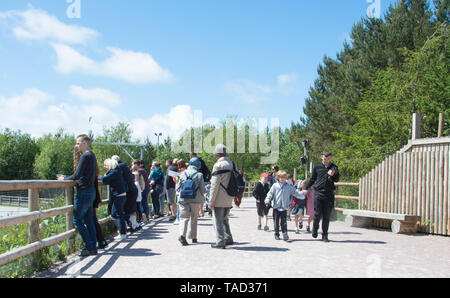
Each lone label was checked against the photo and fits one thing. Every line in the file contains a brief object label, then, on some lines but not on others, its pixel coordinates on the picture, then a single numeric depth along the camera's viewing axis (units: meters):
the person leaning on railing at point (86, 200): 7.11
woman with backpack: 8.77
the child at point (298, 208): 11.73
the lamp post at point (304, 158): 24.27
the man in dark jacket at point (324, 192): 9.69
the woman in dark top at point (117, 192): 8.95
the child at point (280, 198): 9.77
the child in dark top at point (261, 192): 12.49
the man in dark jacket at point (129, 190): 9.59
